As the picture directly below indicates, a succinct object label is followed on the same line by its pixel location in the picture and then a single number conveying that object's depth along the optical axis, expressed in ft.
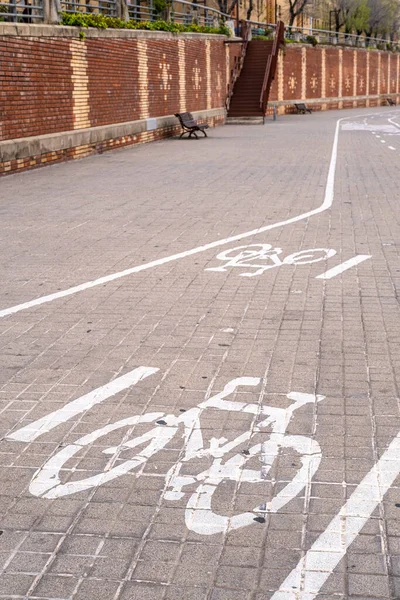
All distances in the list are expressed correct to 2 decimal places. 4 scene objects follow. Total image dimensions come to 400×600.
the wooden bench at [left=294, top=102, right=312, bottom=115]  199.52
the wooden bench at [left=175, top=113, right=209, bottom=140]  108.58
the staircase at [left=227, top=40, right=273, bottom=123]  152.35
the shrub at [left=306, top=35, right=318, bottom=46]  213.87
